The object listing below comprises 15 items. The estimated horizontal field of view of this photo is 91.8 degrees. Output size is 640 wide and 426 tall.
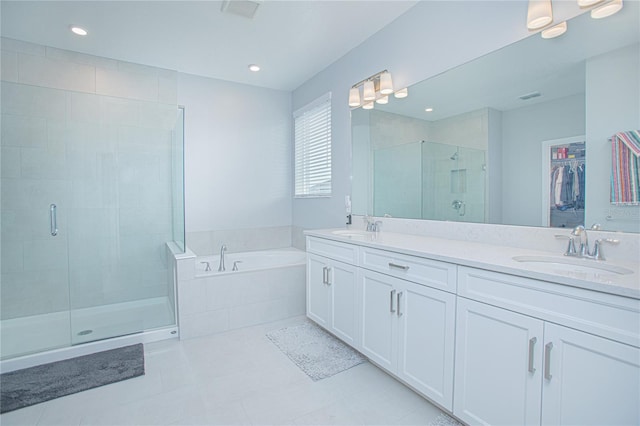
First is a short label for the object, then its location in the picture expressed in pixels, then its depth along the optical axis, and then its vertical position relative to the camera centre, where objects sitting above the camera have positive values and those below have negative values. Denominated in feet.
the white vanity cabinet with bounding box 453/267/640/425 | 3.14 -1.76
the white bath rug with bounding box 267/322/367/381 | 6.79 -3.50
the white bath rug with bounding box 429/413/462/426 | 5.03 -3.53
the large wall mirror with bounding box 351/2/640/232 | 4.47 +1.39
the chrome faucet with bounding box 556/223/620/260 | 4.44 -0.58
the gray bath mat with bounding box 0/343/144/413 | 5.86 -3.54
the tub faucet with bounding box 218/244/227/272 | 10.69 -1.85
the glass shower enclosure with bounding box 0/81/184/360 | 8.63 -0.22
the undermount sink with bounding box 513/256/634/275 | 4.04 -0.84
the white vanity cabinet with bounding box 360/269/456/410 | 4.91 -2.24
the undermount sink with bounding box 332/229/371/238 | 7.87 -0.71
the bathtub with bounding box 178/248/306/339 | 8.48 -2.63
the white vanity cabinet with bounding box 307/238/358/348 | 7.07 -2.04
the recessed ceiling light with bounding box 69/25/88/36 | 8.36 +4.91
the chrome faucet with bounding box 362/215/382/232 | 8.72 -0.49
